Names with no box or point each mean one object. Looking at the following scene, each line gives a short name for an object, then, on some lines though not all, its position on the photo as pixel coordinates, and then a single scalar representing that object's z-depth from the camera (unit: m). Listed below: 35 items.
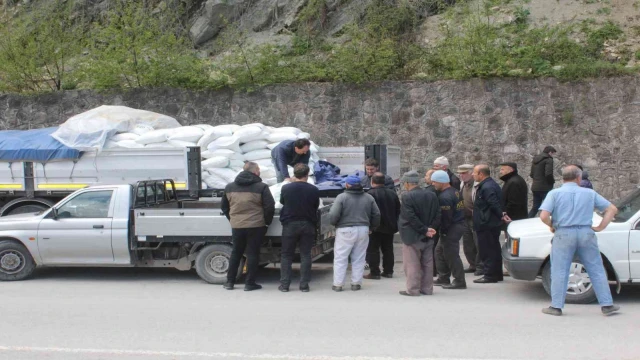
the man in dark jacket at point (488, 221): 10.05
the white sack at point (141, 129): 13.41
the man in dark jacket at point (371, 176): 10.89
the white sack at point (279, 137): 13.45
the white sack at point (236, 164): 12.99
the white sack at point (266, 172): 12.95
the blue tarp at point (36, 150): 12.62
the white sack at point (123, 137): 13.03
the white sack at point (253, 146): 13.35
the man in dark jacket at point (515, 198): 10.62
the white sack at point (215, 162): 12.69
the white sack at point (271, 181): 12.93
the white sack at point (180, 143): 12.88
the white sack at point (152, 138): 12.92
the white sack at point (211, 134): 12.98
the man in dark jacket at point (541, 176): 13.45
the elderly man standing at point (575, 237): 7.82
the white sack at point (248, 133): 13.14
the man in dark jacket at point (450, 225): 9.59
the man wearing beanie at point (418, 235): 9.18
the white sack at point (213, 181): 12.66
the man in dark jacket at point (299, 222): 9.52
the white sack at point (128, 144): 12.80
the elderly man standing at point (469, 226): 10.62
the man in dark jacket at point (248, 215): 9.48
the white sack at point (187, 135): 12.98
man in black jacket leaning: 11.90
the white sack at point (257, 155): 13.29
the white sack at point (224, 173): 12.70
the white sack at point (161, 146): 12.39
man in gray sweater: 9.59
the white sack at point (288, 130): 13.76
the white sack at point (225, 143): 12.99
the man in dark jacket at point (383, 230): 10.38
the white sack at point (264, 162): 13.16
